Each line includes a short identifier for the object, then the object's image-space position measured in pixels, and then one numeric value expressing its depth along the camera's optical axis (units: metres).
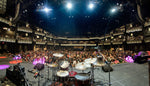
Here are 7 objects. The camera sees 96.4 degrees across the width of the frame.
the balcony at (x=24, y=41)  19.67
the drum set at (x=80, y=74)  2.90
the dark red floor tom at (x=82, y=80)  2.86
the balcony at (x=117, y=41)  25.68
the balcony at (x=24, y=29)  20.40
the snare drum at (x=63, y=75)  3.26
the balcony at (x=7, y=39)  15.04
